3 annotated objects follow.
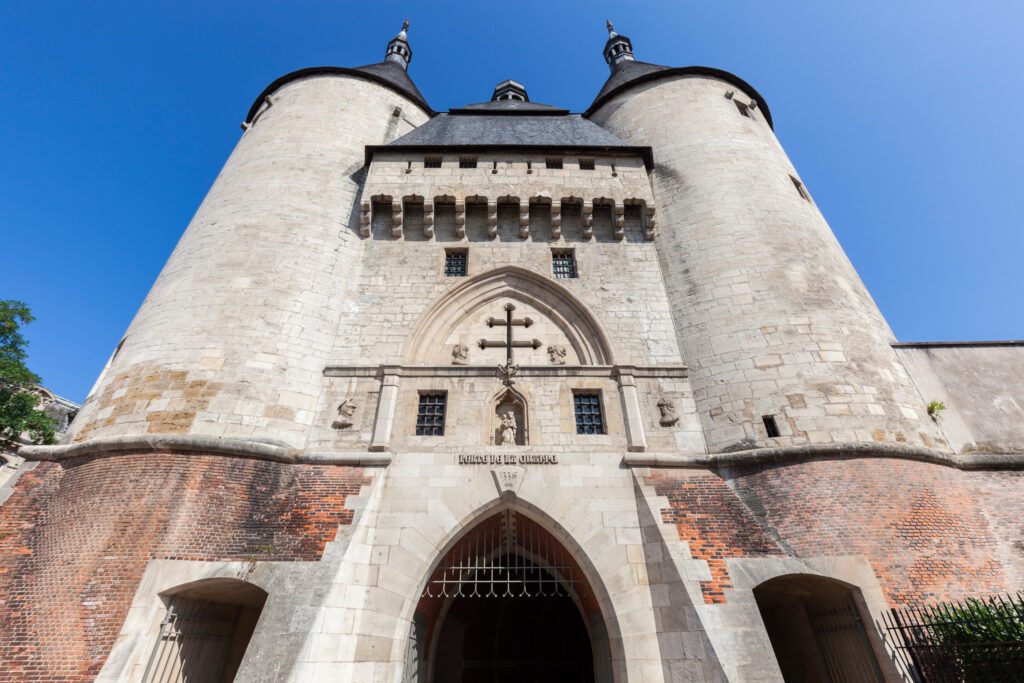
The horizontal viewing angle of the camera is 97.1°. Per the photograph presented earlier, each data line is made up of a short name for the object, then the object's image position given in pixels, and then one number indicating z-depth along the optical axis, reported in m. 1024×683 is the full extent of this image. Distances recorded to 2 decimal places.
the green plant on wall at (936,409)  9.23
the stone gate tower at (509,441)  6.88
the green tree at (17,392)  12.19
